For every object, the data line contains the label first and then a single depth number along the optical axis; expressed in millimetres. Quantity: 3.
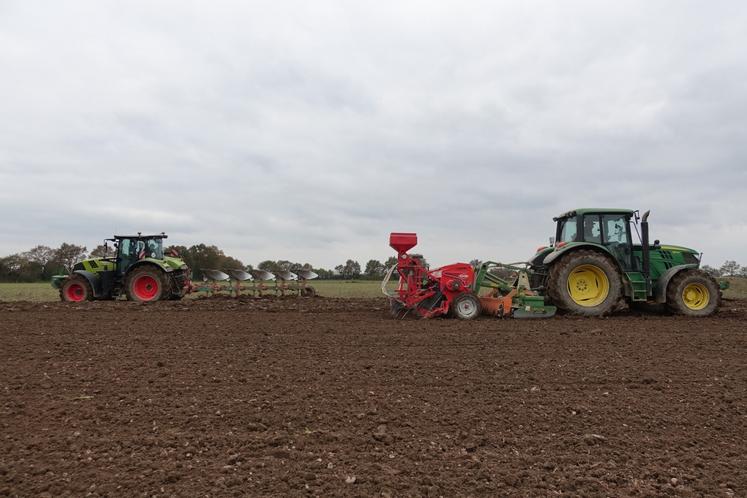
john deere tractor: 9898
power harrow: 9742
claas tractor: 14727
